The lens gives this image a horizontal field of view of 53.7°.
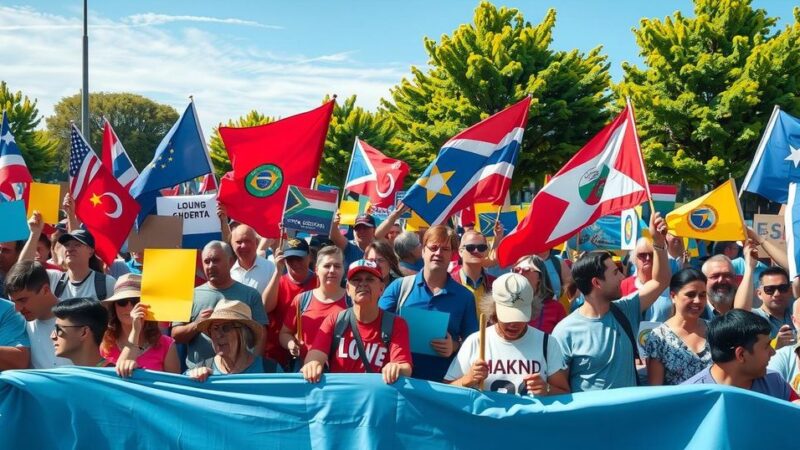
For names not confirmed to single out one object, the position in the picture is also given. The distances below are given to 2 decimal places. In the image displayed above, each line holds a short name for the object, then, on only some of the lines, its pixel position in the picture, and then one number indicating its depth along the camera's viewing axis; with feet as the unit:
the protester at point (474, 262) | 19.12
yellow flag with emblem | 22.51
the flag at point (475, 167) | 24.08
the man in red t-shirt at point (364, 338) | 14.61
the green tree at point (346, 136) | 125.39
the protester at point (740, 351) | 12.97
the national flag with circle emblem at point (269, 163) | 24.94
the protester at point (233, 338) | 14.85
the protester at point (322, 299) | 16.98
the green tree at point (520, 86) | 106.63
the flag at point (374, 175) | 38.37
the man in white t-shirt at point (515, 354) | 13.64
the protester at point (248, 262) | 21.36
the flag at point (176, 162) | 27.40
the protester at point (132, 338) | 14.40
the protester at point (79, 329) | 14.39
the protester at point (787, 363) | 14.49
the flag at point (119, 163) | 34.01
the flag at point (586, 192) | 20.35
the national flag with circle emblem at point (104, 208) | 23.84
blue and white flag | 24.35
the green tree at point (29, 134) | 112.78
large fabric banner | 13.39
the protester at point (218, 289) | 17.69
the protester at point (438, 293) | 17.02
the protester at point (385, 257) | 21.22
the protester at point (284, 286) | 18.84
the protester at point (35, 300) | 15.67
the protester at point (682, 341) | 15.17
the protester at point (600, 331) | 14.56
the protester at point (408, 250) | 24.86
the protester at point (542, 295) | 19.74
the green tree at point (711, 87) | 95.91
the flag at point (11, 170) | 32.63
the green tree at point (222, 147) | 139.95
